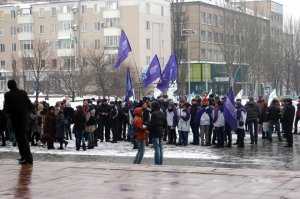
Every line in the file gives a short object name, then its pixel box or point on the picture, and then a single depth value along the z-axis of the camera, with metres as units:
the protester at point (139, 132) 15.36
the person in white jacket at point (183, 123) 22.25
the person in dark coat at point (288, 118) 21.06
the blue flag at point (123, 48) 26.75
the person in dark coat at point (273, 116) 23.83
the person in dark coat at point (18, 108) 12.59
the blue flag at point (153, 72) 27.36
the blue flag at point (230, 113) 21.16
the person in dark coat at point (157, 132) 15.69
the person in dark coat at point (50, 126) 21.20
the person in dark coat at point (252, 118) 22.95
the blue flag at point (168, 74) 27.44
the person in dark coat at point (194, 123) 22.83
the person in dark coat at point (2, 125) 22.58
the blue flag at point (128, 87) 25.47
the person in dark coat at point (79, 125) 20.12
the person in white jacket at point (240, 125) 21.64
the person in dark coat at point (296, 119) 27.03
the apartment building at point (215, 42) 65.81
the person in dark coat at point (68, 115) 23.95
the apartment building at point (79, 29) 82.81
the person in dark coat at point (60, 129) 21.47
